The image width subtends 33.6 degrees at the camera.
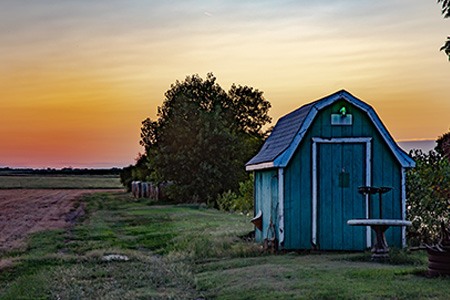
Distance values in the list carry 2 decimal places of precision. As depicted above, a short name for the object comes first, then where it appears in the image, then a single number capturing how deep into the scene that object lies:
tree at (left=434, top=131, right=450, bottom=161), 14.68
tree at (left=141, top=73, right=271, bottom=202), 50.47
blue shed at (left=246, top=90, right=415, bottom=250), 18.70
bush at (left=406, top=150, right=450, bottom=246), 19.88
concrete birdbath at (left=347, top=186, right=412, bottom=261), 16.02
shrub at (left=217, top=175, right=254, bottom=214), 41.03
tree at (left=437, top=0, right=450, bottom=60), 12.10
